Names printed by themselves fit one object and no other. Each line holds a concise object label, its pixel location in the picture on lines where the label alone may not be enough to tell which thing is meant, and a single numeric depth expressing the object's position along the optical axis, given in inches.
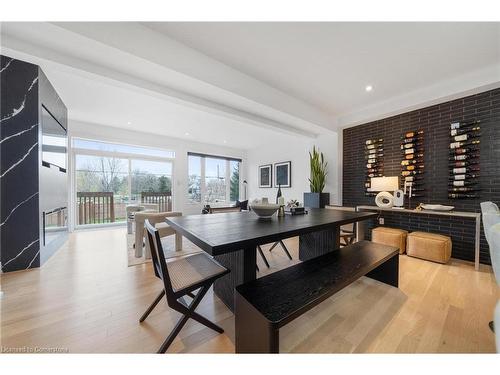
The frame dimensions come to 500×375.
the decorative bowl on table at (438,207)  102.9
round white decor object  122.3
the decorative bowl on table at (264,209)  68.8
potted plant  162.9
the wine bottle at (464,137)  103.1
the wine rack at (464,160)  102.3
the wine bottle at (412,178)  123.4
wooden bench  36.2
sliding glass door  186.2
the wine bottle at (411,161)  122.6
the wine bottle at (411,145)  123.0
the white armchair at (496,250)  30.3
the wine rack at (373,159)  141.0
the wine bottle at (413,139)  122.3
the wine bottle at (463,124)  103.2
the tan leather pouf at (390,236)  114.9
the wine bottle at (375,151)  140.9
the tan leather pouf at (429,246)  98.8
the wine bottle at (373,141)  141.3
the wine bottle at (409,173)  123.7
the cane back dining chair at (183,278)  43.6
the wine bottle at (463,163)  102.7
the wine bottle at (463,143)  102.0
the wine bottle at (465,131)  101.9
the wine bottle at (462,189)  103.7
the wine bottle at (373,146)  142.3
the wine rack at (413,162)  122.6
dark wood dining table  42.5
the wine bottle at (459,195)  103.4
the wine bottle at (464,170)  102.3
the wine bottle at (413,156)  122.6
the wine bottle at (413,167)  122.0
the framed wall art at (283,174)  221.9
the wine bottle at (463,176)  102.6
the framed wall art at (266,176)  248.1
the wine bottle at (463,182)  103.2
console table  91.3
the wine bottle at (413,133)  122.8
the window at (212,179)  249.8
